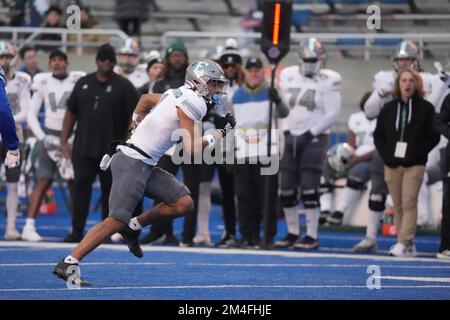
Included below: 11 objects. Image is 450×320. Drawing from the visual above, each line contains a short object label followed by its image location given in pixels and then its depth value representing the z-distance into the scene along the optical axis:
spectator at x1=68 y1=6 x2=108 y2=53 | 21.87
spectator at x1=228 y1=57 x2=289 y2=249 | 15.54
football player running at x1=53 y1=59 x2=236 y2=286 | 10.95
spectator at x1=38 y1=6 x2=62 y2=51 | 22.00
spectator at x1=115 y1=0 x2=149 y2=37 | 22.31
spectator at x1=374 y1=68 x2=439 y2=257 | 14.82
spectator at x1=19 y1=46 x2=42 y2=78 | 18.08
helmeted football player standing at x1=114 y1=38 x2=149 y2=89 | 17.61
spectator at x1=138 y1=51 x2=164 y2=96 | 16.40
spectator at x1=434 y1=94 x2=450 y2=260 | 14.40
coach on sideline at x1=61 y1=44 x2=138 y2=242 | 15.24
